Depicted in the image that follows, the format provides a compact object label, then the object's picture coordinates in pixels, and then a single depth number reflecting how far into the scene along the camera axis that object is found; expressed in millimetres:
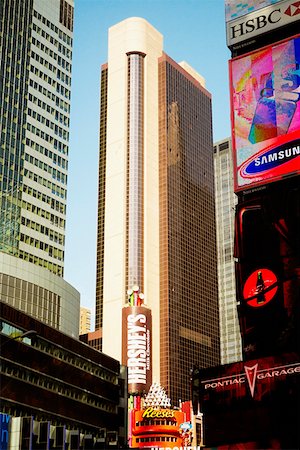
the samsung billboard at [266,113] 64062
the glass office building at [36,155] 112812
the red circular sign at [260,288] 59166
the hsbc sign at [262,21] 70069
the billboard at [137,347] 173250
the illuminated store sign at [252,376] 54062
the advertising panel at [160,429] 153375
